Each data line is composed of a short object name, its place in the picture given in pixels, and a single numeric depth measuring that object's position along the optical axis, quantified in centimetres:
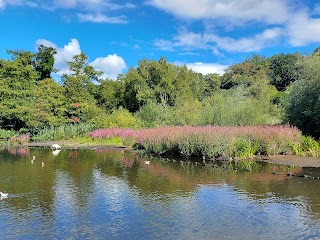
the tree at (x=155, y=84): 3152
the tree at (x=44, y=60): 3371
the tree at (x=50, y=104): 2360
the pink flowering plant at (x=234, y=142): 1239
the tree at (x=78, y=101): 2521
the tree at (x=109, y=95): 3508
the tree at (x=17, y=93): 2305
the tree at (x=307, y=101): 1434
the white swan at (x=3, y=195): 716
